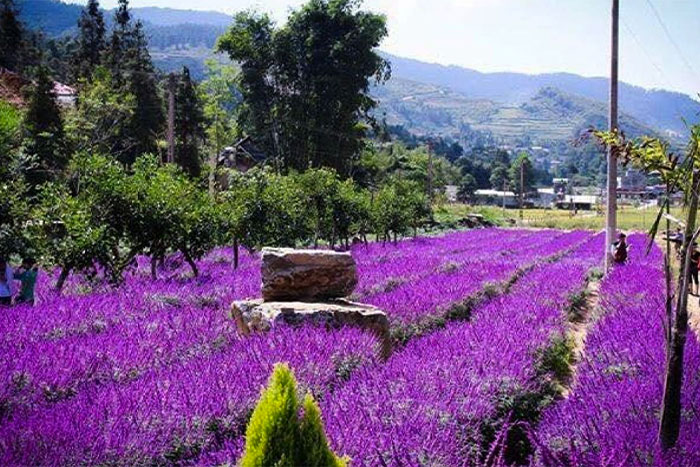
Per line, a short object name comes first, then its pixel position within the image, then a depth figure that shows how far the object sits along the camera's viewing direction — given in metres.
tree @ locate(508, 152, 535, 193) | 129.18
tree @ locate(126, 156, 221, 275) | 12.75
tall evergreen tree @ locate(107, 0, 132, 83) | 54.88
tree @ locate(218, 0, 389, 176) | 39.38
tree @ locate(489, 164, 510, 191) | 137.88
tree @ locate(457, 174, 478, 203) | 114.31
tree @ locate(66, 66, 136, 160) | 33.28
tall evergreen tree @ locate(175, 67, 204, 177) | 48.31
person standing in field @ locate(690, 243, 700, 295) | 14.73
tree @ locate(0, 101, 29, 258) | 9.28
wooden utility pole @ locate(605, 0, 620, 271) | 15.55
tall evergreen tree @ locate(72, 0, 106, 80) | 60.81
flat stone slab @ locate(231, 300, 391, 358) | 7.18
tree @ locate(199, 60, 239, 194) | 60.19
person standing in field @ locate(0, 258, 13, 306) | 9.68
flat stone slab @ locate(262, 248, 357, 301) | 8.28
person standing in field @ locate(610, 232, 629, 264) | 16.30
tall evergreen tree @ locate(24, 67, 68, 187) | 27.69
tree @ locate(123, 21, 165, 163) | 43.22
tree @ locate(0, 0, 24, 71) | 49.94
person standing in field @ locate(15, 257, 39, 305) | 9.46
